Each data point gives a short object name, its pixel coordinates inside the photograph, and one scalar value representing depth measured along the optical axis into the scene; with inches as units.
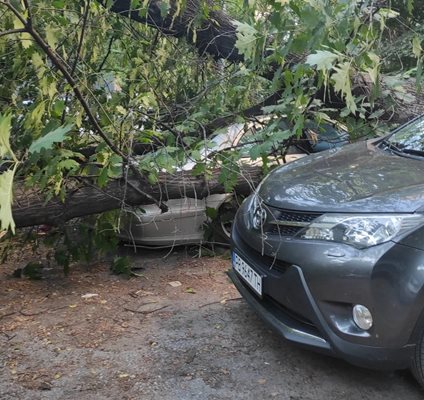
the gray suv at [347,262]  97.8
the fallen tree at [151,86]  113.1
